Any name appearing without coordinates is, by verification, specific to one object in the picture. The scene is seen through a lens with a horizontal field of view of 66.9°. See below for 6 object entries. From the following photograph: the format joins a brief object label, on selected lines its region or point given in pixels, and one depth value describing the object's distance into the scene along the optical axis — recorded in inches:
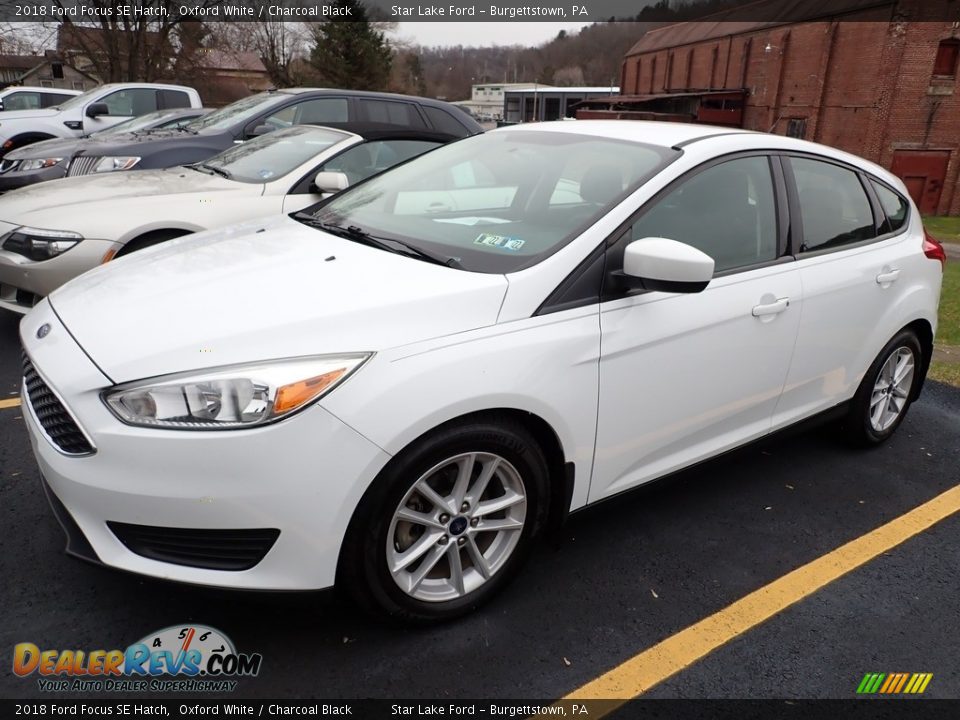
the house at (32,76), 1861.3
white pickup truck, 449.7
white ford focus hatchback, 75.4
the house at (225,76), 1466.5
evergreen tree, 1989.4
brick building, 1029.2
